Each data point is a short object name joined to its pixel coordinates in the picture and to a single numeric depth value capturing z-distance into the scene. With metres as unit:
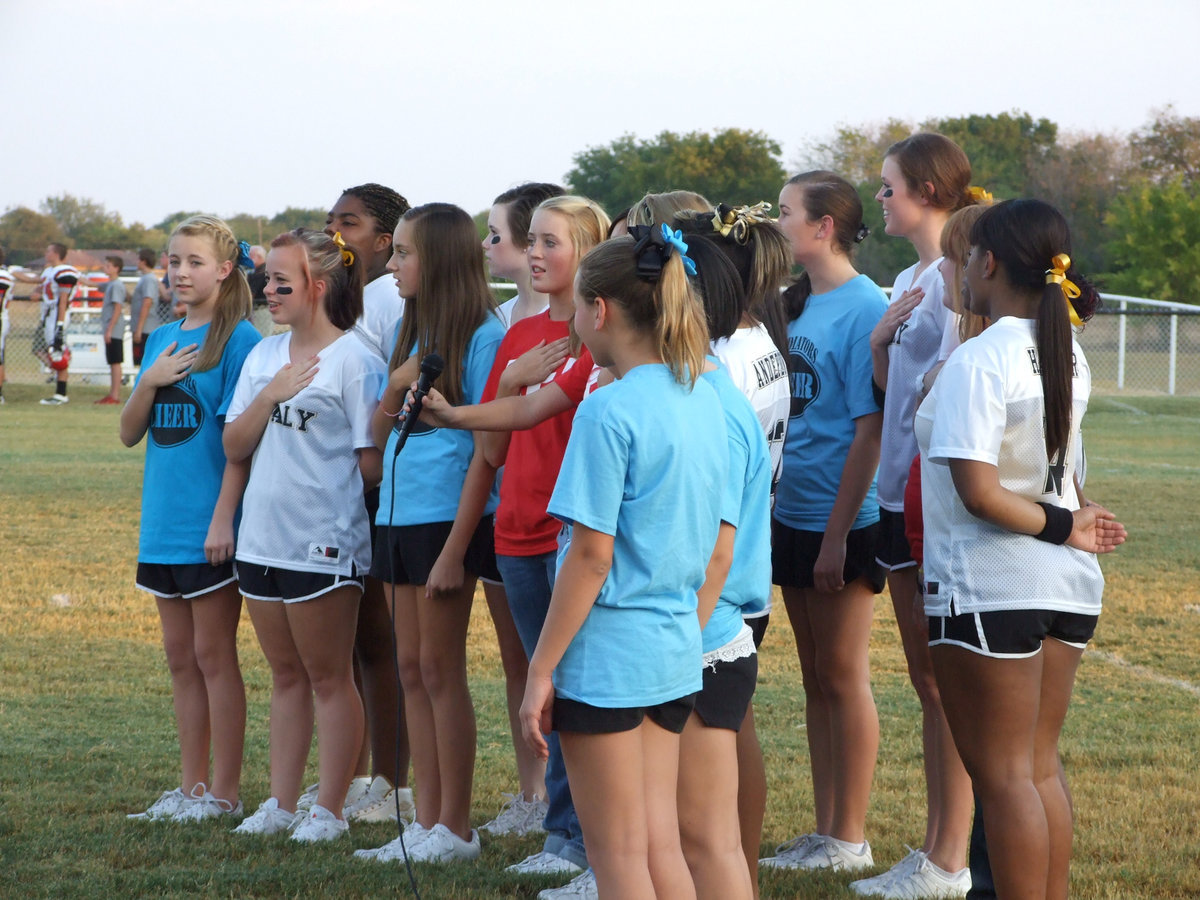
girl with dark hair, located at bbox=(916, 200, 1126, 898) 5.30
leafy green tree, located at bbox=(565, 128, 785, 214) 136.75
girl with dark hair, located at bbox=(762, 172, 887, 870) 7.39
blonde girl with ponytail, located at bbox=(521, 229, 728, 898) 4.62
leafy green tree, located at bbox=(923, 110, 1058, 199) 128.25
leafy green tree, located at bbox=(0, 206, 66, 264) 147.87
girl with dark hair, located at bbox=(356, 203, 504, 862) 7.38
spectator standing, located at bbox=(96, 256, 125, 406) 36.28
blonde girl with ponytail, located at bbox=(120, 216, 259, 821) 7.96
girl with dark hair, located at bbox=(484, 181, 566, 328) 7.71
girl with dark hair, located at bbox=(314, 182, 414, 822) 8.41
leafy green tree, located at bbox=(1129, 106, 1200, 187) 125.44
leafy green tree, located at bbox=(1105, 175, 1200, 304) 90.94
